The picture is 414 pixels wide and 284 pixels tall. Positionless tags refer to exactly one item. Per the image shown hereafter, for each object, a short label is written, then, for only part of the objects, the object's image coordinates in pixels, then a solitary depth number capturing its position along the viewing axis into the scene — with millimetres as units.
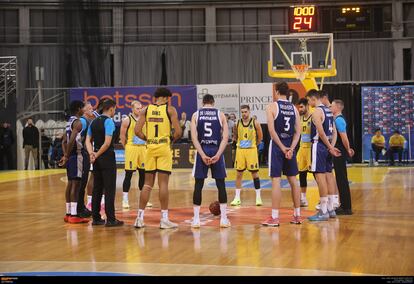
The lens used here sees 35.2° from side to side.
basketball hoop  18766
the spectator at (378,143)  22986
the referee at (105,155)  8938
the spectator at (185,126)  22688
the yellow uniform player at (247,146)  11586
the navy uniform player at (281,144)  8750
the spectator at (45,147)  24469
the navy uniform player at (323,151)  9328
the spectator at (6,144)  23234
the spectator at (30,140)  22938
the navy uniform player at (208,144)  8617
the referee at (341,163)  10016
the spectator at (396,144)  22938
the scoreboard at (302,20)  18438
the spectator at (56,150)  23281
